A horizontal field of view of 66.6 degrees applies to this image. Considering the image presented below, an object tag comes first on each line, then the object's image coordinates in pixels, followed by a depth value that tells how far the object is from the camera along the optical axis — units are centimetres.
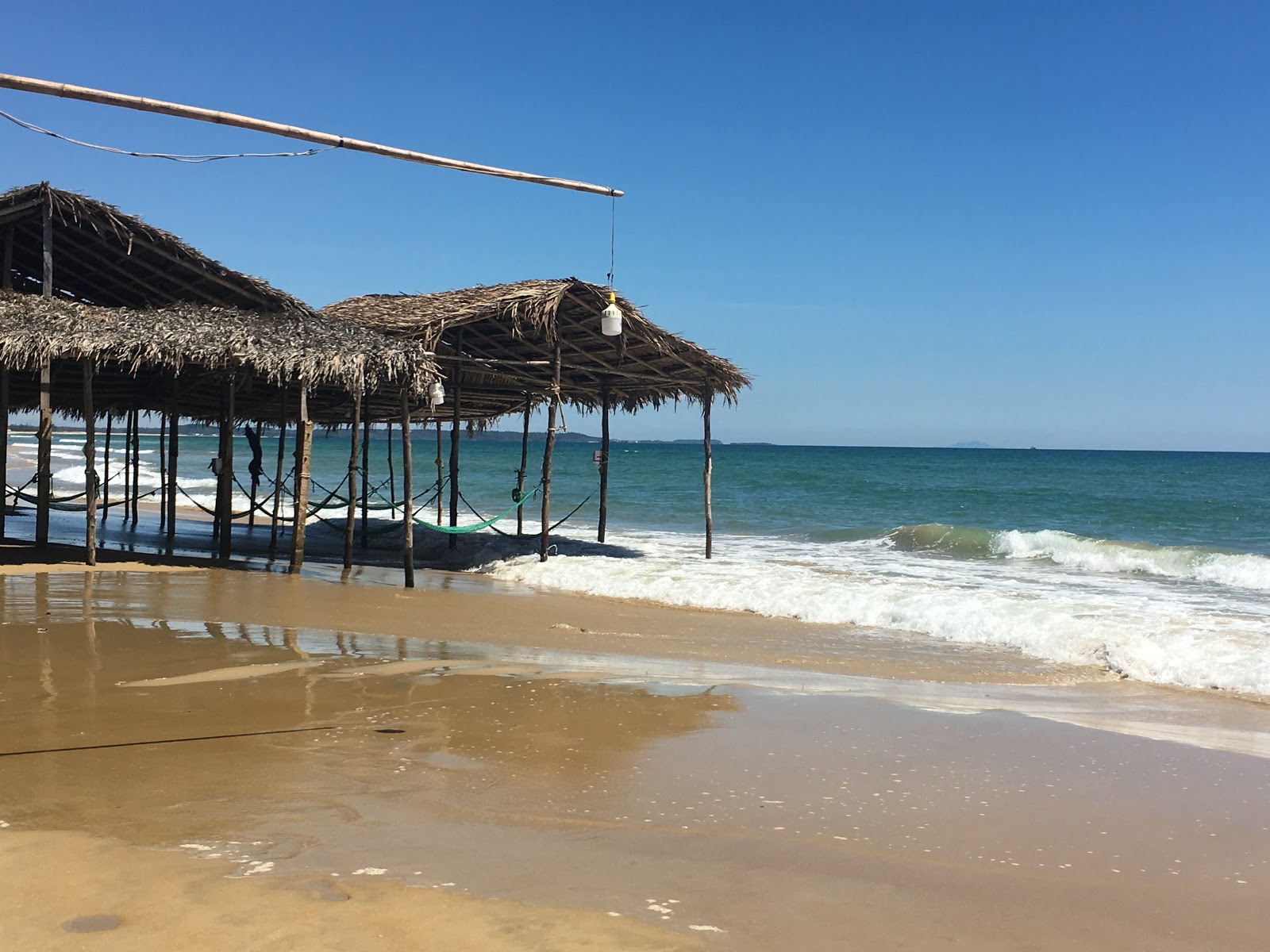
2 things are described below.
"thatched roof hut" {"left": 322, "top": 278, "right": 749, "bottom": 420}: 1074
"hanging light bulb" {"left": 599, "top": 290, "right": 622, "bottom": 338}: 987
